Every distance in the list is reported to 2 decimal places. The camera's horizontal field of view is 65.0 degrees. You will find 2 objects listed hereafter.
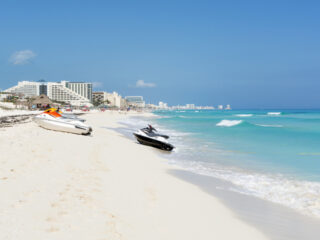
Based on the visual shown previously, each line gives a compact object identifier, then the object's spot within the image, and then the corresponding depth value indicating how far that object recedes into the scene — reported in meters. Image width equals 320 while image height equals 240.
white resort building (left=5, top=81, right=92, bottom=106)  137.50
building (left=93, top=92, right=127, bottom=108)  192.82
